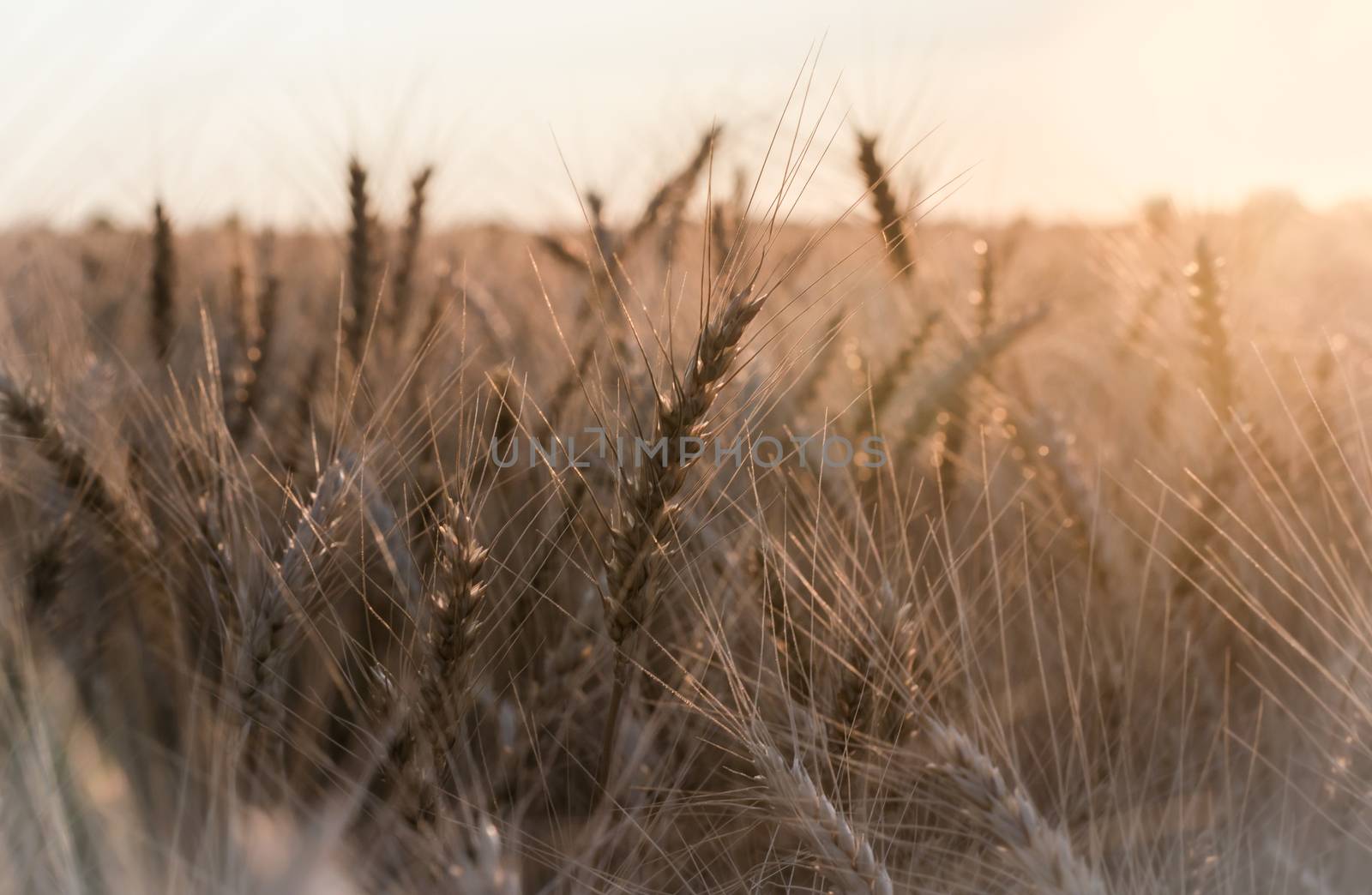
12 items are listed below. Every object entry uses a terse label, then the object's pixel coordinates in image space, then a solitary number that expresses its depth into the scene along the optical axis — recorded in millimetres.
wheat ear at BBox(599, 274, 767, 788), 631
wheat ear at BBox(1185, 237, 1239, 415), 828
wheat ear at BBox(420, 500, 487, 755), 641
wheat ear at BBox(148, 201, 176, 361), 900
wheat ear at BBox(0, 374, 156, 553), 731
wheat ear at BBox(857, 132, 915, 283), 875
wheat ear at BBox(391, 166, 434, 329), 910
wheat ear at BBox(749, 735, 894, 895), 636
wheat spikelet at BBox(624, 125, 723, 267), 908
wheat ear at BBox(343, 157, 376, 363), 875
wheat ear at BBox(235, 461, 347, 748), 670
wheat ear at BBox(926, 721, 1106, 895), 637
